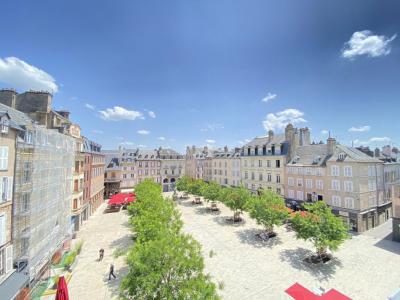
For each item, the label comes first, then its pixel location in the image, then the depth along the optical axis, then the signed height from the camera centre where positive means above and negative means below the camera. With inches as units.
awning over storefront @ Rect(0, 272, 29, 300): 474.2 -310.0
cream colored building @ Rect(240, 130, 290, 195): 1637.6 +4.1
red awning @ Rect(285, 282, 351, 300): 486.3 -334.1
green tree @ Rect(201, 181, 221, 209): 1514.5 -228.7
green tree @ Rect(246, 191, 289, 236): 985.7 -241.7
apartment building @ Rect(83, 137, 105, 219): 1355.8 -106.2
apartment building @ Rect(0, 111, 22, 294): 512.7 -70.0
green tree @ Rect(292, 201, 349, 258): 755.4 -255.3
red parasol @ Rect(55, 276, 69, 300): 454.6 -294.8
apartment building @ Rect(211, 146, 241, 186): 2148.1 -55.9
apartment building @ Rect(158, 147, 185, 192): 2709.2 -67.5
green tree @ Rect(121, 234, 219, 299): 382.9 -225.0
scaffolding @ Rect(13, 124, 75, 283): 578.5 -119.8
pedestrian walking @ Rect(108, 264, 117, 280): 697.8 -383.9
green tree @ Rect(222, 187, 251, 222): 1256.8 -230.2
